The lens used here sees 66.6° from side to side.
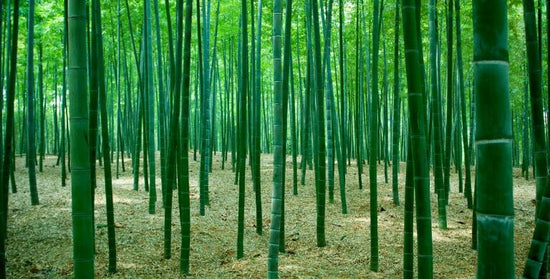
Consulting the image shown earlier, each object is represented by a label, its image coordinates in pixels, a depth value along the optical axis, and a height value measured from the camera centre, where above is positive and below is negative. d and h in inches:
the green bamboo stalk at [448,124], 206.1 +7.7
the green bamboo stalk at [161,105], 252.5 +22.1
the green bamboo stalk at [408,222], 115.3 -23.9
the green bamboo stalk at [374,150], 166.7 -4.7
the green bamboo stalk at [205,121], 260.5 +13.0
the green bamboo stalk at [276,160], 135.0 -6.5
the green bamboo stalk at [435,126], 197.8 +5.3
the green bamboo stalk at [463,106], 223.7 +20.3
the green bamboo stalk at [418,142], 78.2 -0.9
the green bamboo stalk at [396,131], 178.2 +4.0
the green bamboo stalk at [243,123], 179.9 +7.7
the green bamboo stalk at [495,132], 49.2 +0.5
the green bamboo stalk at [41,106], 390.9 +35.0
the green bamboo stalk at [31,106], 253.6 +23.7
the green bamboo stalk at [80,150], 76.3 -1.2
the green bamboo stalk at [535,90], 116.7 +13.3
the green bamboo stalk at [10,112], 161.8 +13.1
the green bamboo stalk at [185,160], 159.9 -7.3
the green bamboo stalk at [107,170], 163.9 -10.8
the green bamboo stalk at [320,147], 191.6 -3.6
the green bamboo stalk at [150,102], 253.4 +26.6
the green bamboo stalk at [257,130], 198.3 +5.3
